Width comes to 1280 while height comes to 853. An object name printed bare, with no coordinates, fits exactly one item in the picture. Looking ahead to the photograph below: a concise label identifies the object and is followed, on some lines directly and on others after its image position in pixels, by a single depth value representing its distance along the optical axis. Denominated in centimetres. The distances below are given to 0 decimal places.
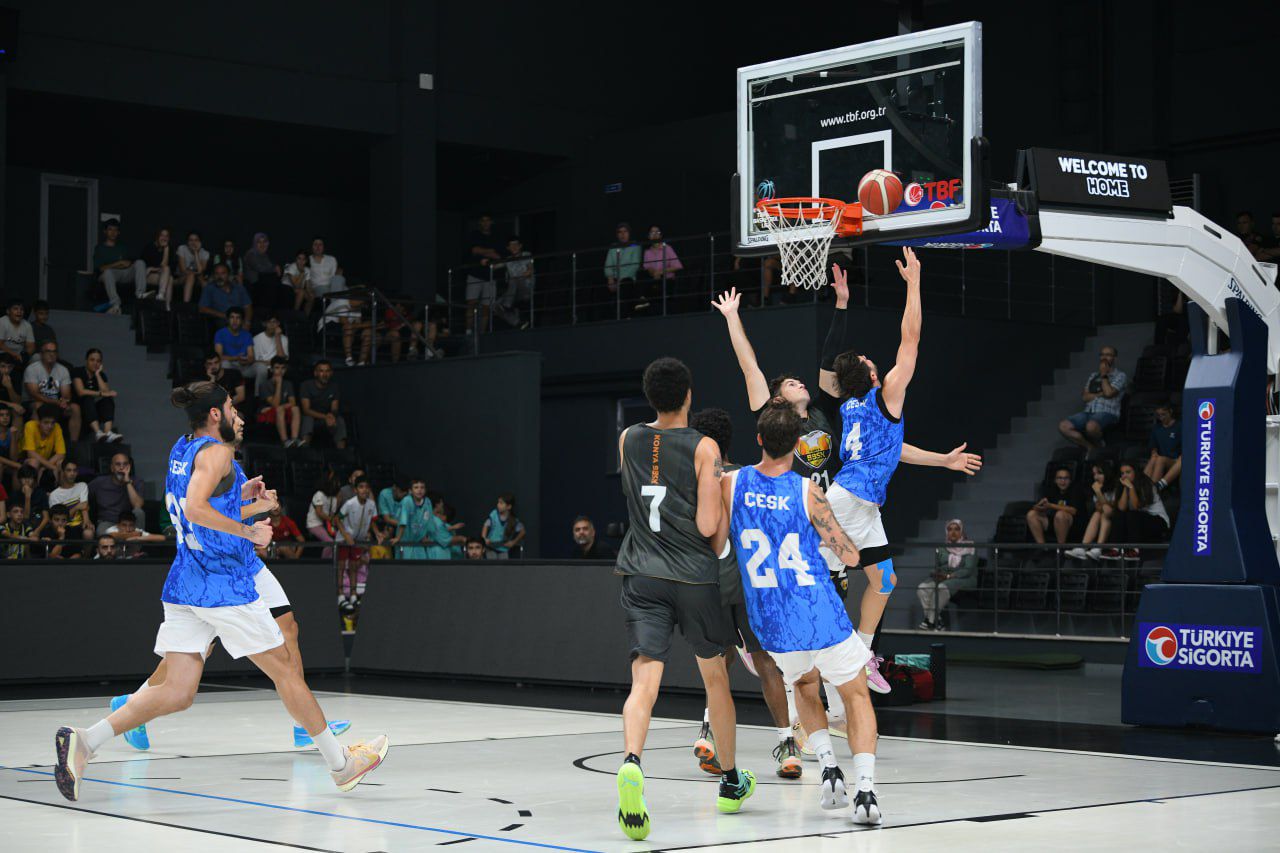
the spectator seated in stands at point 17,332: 2067
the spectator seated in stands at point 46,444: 1889
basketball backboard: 1084
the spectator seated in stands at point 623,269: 2362
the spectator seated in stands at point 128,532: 1773
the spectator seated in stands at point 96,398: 2047
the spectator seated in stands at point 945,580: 1859
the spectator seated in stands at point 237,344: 2272
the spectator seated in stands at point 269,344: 2288
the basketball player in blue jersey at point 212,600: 810
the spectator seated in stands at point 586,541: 1761
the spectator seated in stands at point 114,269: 2441
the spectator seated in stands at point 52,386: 1992
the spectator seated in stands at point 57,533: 1705
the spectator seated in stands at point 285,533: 1952
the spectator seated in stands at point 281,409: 2208
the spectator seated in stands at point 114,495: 1861
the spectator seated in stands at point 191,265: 2486
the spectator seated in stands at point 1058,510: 1902
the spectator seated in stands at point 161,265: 2467
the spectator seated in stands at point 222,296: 2395
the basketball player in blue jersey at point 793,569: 734
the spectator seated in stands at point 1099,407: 2077
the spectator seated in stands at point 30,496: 1797
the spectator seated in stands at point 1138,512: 1816
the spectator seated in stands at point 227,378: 2155
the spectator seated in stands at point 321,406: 2238
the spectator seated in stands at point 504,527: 2069
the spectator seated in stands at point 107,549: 1572
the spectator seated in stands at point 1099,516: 1812
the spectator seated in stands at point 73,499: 1780
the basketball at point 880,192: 1112
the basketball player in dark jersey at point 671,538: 735
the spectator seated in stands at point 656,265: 2319
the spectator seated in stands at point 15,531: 1675
